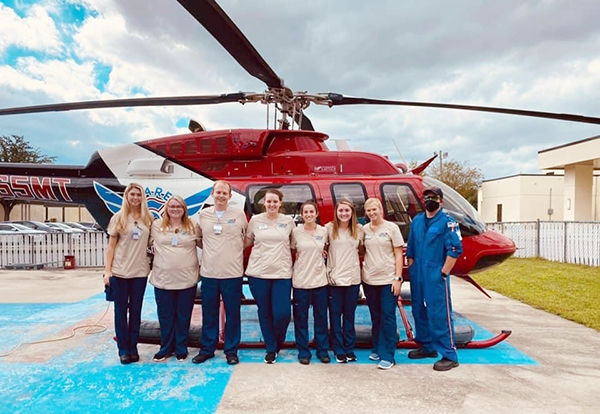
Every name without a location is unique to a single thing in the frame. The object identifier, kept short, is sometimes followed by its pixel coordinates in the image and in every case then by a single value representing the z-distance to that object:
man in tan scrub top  4.01
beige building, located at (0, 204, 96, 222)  35.29
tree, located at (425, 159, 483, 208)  34.56
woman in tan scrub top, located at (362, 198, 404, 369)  4.03
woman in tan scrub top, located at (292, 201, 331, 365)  4.00
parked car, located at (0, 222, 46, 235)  19.61
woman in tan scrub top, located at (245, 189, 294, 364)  3.98
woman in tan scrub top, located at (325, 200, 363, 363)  4.03
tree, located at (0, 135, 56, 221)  33.50
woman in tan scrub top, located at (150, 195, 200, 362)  4.05
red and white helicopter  5.00
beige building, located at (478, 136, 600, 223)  18.55
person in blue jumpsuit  4.02
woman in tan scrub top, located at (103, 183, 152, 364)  4.02
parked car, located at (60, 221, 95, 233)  26.23
